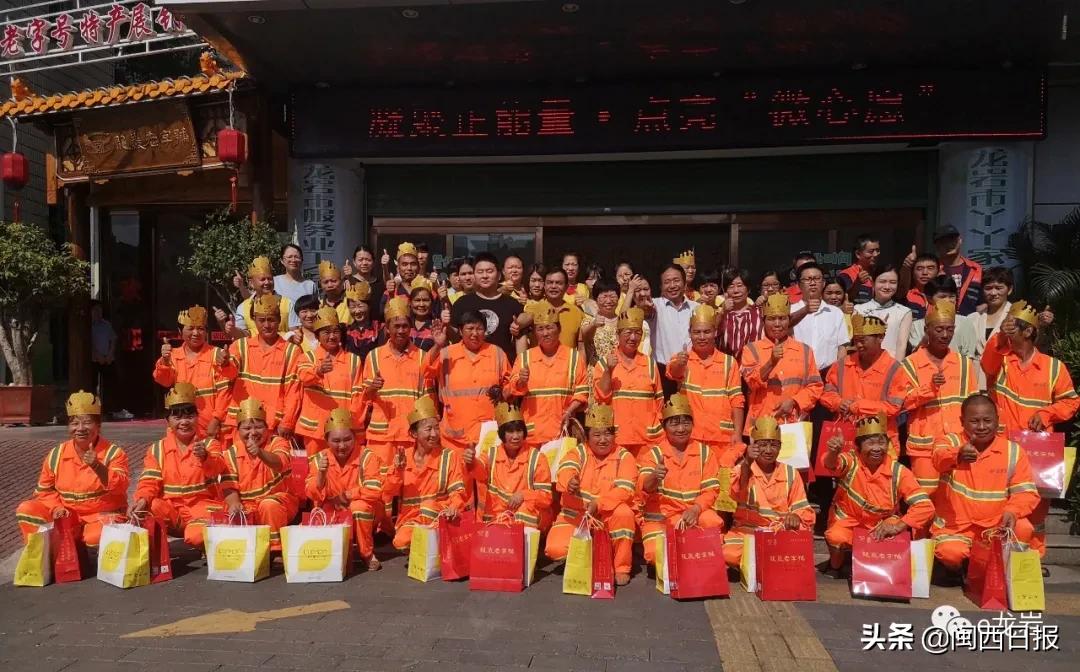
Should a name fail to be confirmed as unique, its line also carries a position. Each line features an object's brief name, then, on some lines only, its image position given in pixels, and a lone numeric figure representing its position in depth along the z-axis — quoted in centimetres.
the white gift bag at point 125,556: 496
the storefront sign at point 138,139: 1003
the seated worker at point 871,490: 506
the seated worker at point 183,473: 550
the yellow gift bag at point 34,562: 506
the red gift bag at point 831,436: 539
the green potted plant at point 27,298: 1048
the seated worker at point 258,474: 555
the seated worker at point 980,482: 497
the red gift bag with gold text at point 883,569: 472
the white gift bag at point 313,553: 505
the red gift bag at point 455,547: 516
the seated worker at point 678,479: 525
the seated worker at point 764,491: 505
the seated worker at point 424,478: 553
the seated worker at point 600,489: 517
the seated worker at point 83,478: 544
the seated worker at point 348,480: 551
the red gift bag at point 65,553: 516
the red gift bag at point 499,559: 491
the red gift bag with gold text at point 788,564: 473
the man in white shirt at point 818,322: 630
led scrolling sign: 820
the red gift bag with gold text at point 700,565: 471
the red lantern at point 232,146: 900
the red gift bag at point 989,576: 460
